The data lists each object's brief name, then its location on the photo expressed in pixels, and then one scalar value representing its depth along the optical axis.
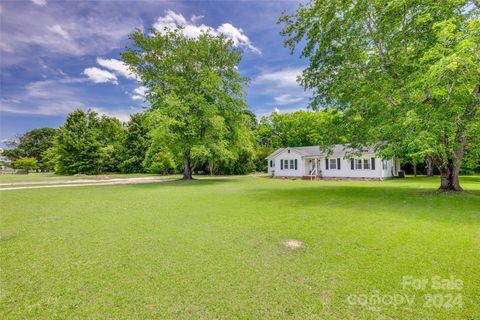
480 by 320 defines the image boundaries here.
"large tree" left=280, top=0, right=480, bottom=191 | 8.97
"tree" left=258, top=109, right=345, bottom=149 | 39.84
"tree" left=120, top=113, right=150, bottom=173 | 40.41
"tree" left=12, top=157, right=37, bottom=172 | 49.09
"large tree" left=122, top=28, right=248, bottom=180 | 22.12
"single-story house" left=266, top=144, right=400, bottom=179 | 23.08
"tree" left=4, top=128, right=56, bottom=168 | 61.62
